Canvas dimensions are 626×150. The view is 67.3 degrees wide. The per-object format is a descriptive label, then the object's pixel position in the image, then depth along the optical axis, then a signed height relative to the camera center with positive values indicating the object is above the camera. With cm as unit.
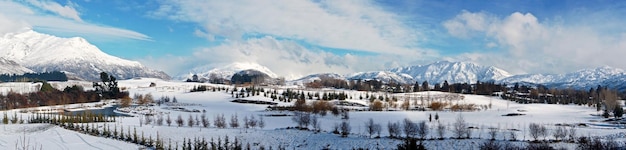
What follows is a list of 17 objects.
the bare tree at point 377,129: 4130 -441
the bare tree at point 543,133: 4351 -498
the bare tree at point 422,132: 4141 -461
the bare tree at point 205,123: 4907 -418
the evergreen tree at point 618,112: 7725 -532
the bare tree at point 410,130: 4158 -441
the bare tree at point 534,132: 4112 -475
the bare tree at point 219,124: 5024 -434
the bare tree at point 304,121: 5008 -417
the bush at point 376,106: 9412 -488
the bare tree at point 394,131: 4144 -446
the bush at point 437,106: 10030 -525
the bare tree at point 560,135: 4074 -490
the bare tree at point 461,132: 4200 -487
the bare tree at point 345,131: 4047 -434
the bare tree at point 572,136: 3890 -490
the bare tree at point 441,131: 4257 -474
